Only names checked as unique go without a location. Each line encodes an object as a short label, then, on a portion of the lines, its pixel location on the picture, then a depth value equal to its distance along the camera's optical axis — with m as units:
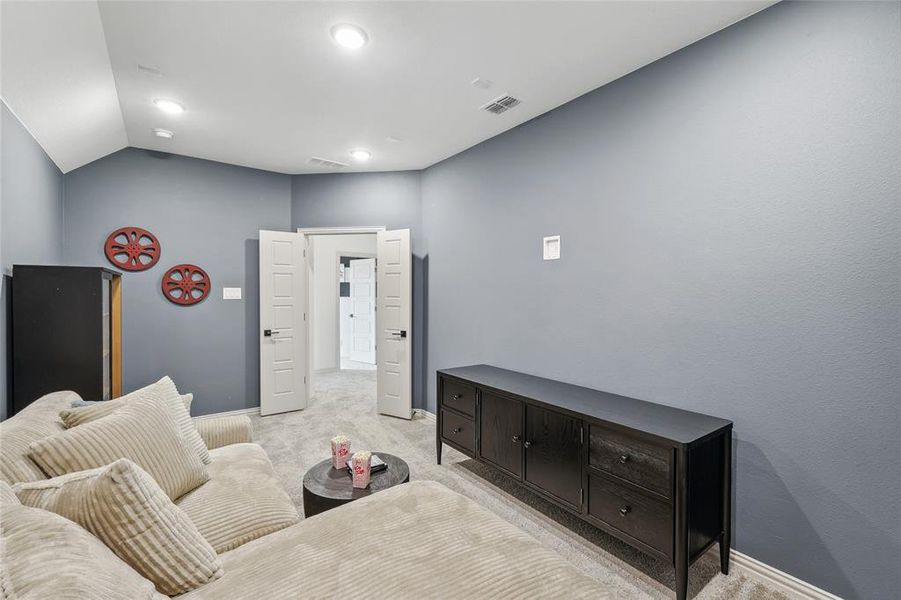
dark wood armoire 2.35
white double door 4.51
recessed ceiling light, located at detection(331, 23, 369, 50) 2.20
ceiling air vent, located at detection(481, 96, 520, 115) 3.00
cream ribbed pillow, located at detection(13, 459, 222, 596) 1.04
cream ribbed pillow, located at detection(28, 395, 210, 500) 1.36
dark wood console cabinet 1.84
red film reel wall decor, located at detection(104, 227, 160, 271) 4.00
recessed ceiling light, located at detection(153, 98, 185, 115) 3.06
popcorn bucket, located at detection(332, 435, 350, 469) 2.29
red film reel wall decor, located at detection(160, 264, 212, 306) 4.26
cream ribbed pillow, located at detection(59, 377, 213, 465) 1.69
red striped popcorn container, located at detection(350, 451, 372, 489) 2.06
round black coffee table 1.98
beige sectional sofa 0.84
